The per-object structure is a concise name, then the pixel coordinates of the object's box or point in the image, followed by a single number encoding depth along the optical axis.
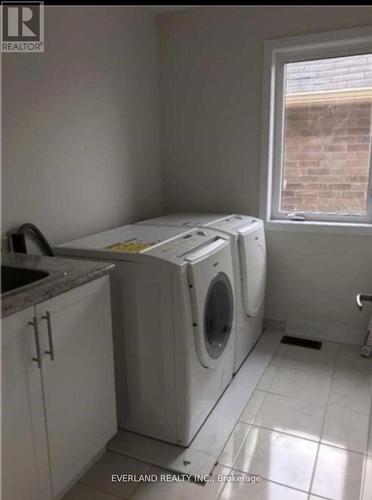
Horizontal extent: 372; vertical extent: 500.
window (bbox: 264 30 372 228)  2.40
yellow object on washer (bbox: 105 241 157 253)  1.65
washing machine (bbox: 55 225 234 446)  1.57
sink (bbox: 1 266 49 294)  1.44
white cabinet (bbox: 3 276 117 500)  1.13
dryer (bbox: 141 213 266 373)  2.17
